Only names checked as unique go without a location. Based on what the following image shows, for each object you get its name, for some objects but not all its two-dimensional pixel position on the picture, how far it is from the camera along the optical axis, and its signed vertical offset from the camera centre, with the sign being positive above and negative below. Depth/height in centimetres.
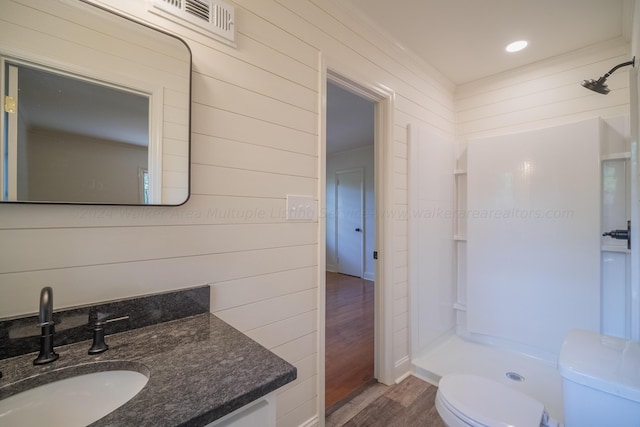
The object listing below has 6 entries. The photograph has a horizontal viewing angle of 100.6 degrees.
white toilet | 97 -73
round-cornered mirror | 77 +35
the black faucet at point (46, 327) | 70 -31
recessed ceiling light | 205 +132
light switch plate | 142 +3
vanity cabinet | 62 -50
